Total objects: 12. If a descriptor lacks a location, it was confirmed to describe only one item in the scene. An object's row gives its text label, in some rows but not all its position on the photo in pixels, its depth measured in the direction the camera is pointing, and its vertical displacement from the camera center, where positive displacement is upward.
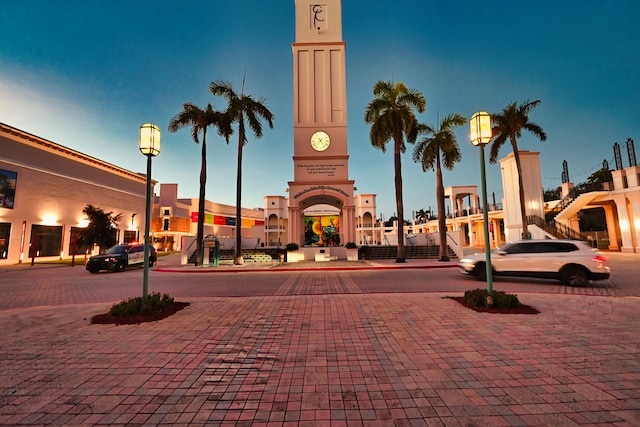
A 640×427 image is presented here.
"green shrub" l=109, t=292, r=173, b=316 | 6.54 -1.36
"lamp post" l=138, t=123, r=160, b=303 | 7.56 +2.69
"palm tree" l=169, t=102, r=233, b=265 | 21.92 +9.19
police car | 18.34 -0.79
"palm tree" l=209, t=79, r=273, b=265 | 22.44 +10.31
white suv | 10.26 -0.71
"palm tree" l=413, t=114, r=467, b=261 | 22.27 +7.09
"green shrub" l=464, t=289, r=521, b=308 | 6.75 -1.31
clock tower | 27.50 +12.84
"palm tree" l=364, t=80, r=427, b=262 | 21.81 +9.31
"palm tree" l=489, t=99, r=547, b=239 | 22.48 +9.10
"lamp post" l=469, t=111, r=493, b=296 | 7.62 +2.88
